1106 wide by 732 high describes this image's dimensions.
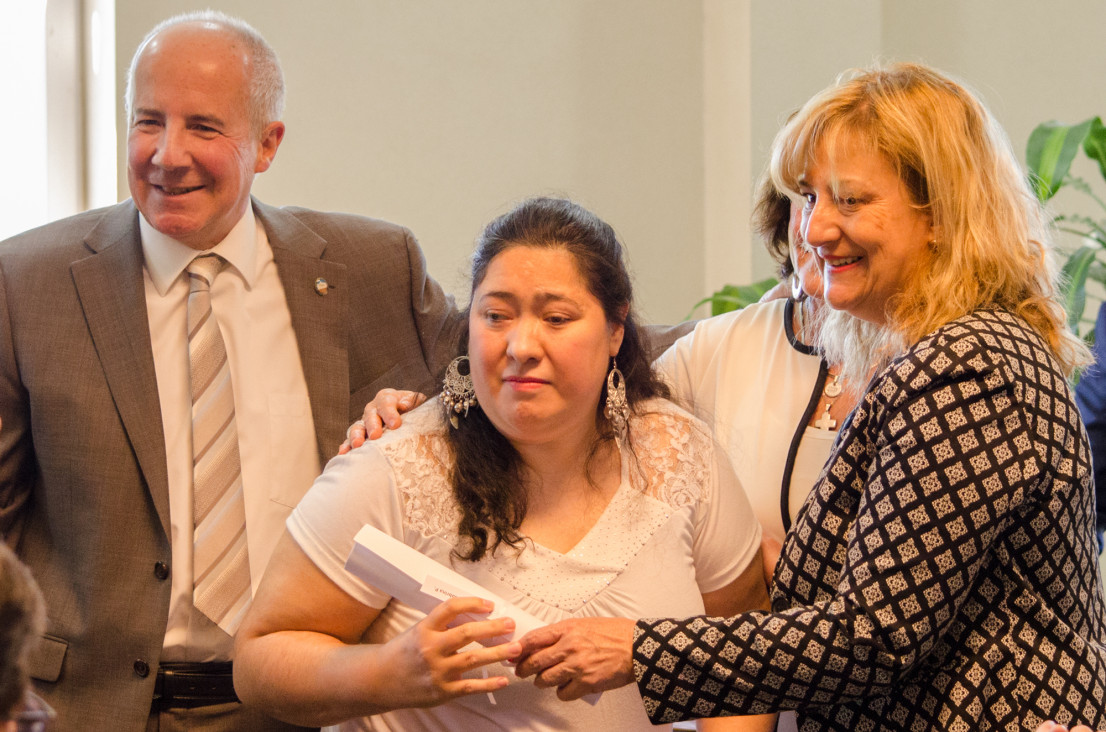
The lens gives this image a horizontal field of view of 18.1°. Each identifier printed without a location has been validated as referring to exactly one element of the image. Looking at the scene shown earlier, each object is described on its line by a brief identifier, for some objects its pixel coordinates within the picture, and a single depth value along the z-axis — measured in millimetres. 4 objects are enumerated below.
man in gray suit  3792
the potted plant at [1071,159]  4545
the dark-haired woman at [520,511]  3528
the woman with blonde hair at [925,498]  3375
